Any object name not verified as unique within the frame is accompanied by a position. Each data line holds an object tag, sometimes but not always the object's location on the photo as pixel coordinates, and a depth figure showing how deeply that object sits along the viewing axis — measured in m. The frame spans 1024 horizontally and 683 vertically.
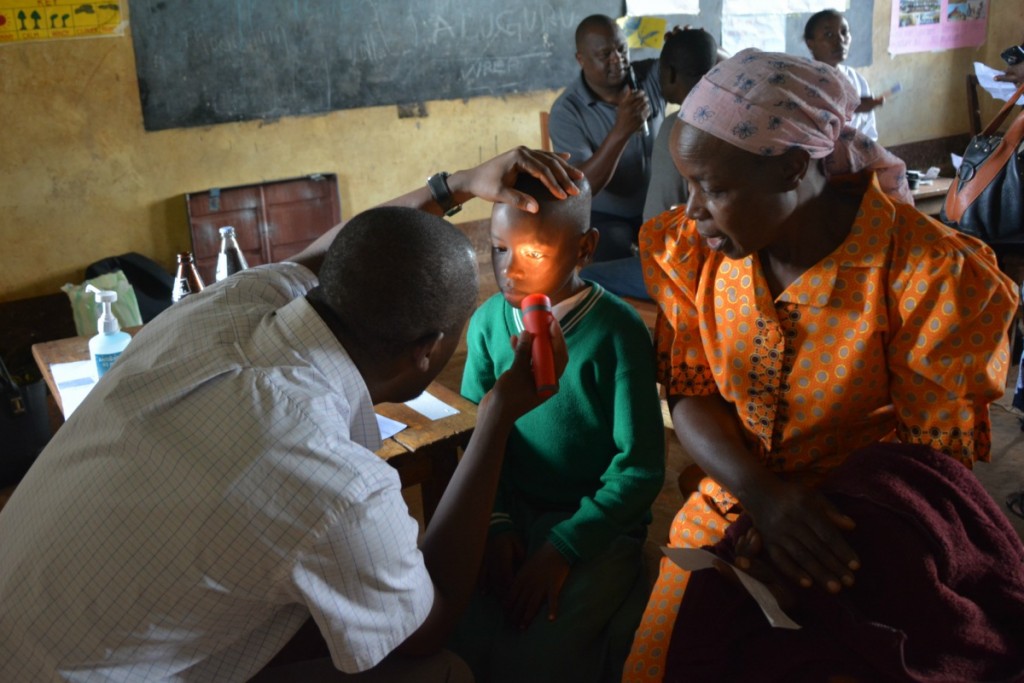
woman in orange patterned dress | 1.56
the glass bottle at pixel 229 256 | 2.76
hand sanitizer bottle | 2.50
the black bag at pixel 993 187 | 3.85
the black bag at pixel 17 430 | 2.78
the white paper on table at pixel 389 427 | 2.04
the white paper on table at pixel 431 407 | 2.15
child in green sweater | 1.85
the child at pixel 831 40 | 5.50
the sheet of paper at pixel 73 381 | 2.39
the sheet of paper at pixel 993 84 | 4.53
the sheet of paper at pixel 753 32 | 7.05
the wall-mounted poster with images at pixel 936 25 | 7.95
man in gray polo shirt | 4.42
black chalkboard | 4.88
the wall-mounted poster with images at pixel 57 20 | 4.40
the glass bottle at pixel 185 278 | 2.78
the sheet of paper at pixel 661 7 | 6.50
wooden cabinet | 5.19
